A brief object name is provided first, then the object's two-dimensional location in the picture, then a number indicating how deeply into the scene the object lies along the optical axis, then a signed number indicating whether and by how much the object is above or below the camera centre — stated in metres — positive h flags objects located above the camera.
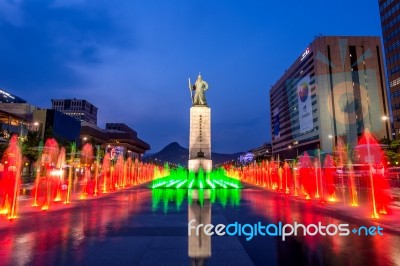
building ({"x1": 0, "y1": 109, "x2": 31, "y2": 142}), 61.88 +11.86
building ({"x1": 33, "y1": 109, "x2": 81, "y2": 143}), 80.25 +15.41
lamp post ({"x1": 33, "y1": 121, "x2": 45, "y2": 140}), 76.93 +13.27
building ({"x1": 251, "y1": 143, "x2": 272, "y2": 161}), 155.75 +14.03
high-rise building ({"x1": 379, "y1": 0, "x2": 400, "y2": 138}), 71.88 +33.72
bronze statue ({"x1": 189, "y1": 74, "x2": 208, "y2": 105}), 49.50 +14.61
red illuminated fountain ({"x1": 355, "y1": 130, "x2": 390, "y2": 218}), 12.28 -0.31
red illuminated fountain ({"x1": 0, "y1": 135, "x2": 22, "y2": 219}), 11.68 -1.19
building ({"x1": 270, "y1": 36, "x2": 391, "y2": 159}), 91.38 +28.30
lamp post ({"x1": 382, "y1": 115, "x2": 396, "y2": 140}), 88.20 +15.93
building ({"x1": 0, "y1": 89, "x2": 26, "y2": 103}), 94.41 +26.53
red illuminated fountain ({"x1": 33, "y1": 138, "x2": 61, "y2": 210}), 14.39 +0.26
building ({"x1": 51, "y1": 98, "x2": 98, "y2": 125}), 177.50 +42.41
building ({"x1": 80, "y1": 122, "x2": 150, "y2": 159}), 110.91 +15.52
